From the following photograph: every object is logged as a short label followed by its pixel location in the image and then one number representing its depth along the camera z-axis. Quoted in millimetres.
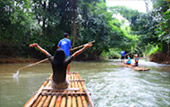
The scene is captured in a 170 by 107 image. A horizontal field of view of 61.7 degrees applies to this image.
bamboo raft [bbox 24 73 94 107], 2359
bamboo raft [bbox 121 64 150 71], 8227
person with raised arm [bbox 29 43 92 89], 2779
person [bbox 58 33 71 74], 4613
